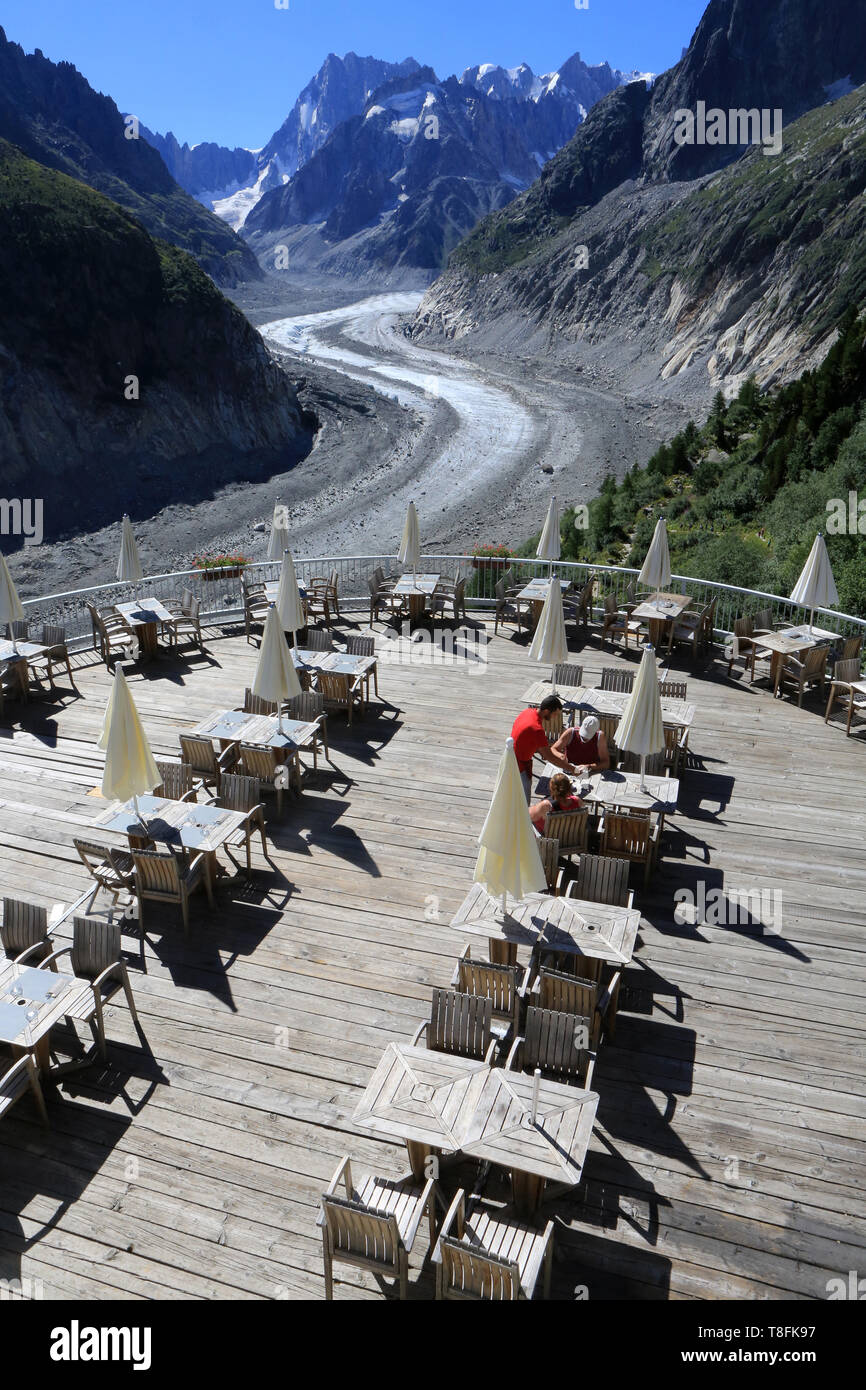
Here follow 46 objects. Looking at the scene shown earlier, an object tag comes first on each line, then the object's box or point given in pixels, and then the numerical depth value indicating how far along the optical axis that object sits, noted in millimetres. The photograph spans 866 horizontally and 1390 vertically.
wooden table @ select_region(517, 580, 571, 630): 16156
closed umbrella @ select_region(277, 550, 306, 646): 13328
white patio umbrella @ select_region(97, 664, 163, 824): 8477
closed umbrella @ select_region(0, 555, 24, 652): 13133
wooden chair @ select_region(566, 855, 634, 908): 8227
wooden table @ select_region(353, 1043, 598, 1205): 5426
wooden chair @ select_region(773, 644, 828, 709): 13539
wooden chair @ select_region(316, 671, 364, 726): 13070
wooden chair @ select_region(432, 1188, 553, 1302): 4781
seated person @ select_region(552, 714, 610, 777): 9969
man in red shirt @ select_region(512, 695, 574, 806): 9047
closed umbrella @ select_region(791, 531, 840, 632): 13258
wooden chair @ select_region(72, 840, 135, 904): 8734
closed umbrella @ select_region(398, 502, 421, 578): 16469
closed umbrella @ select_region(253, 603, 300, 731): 10773
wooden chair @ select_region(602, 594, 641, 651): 15953
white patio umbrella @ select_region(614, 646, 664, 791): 9281
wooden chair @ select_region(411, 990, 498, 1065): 6613
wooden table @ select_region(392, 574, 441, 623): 17109
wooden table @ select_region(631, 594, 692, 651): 15227
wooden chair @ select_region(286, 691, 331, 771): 12164
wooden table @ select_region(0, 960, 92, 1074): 6426
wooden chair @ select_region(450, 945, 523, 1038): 7074
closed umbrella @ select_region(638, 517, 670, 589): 14930
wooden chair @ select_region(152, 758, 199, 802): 10047
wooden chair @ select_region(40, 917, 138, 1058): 7344
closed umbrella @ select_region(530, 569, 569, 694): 11609
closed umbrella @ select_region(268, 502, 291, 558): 16623
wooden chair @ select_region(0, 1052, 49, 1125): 6363
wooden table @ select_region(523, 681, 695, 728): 11455
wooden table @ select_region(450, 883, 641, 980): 7328
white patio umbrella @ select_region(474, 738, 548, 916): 6895
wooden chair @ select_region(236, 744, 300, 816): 10695
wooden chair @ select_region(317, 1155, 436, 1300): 5020
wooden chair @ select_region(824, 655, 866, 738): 13000
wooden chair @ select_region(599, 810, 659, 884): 9422
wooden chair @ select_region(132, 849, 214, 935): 8586
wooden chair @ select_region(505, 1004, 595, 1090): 6480
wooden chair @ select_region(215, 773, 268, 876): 9805
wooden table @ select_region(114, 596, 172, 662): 15273
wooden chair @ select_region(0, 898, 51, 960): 7723
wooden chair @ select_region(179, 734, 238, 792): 10805
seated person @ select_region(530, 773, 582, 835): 9320
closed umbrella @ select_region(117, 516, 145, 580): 15352
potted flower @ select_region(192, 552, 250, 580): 18094
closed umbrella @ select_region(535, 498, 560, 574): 16278
